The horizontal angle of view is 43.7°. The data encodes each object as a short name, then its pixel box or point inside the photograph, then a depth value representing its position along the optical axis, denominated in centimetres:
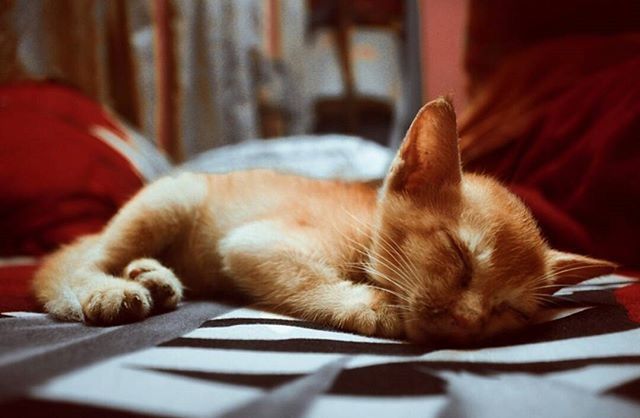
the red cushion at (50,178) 46
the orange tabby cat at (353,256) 31
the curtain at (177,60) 68
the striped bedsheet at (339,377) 23
